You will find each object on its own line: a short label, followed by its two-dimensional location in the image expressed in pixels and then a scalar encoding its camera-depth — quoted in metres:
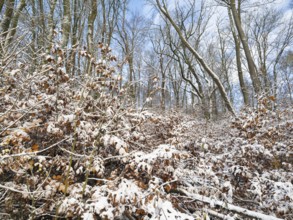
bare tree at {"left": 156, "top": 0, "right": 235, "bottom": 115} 6.54
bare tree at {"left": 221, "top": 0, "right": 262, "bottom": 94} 6.98
